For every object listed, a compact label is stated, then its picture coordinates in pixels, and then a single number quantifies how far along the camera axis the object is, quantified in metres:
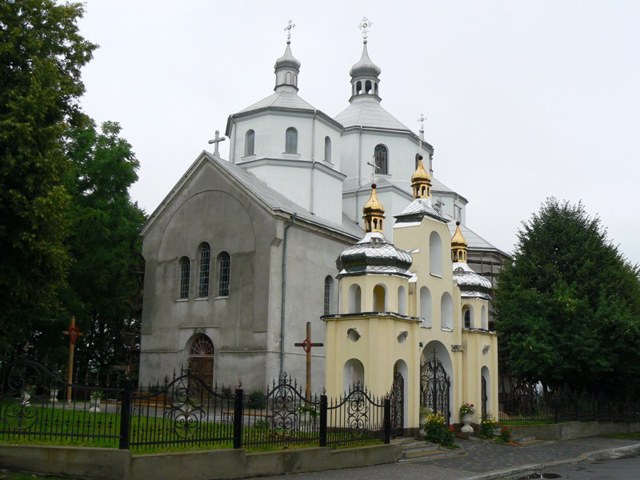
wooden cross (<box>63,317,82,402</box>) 23.55
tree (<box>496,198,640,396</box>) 27.19
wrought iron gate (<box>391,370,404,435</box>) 18.84
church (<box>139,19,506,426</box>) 20.81
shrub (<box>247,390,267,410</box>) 23.53
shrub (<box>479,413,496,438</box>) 21.95
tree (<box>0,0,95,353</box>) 16.67
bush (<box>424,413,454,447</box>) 19.30
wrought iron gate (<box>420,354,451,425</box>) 21.31
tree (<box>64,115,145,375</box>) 28.83
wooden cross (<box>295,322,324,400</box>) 22.33
